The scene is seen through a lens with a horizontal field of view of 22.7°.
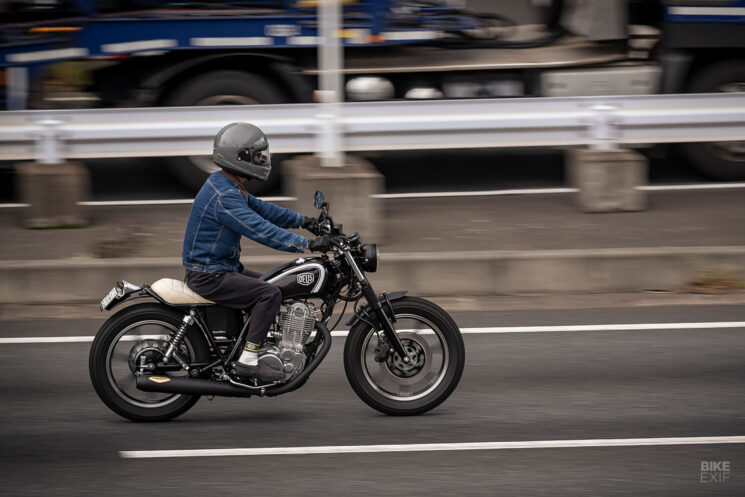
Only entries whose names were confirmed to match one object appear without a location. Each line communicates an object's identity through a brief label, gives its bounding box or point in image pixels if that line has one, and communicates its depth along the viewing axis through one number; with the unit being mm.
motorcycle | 10695
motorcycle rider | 10486
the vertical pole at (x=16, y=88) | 20552
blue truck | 20436
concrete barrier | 15895
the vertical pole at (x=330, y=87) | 17804
